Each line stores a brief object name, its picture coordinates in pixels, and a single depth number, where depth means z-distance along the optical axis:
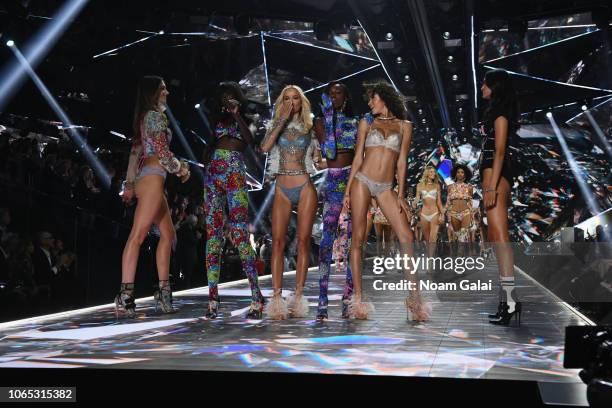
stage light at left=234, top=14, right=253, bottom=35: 19.61
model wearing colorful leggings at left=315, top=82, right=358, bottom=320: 9.36
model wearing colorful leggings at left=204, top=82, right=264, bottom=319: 9.08
